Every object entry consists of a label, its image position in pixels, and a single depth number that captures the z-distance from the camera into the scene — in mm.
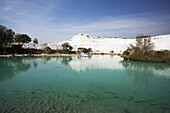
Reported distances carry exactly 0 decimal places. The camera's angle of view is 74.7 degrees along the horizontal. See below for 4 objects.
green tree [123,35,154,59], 27889
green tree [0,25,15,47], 39438
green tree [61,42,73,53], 51797
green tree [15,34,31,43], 60312
